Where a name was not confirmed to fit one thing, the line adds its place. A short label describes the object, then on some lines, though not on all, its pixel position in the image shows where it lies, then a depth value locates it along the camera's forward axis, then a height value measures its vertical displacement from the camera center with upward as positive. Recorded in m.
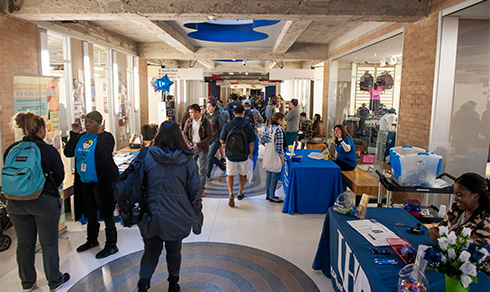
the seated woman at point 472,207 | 2.38 -0.76
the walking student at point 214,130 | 7.25 -0.65
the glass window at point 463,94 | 4.32 +0.13
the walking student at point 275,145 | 5.63 -0.73
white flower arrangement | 1.79 -0.82
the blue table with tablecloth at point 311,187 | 5.27 -1.32
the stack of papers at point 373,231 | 2.68 -1.06
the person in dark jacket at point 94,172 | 3.68 -0.80
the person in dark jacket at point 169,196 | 2.82 -0.80
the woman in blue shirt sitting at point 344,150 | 5.75 -0.83
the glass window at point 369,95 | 6.78 +0.18
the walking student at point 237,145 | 5.48 -0.72
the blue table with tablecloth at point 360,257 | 2.15 -1.10
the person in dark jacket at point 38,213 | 3.03 -1.04
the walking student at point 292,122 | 9.13 -0.57
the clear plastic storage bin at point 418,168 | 3.92 -0.75
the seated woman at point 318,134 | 8.56 -0.83
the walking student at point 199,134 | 6.15 -0.64
